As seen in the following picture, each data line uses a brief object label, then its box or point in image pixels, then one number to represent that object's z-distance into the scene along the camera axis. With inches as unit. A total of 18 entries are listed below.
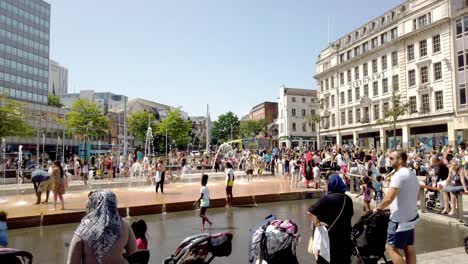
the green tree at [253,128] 3981.3
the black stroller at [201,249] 166.6
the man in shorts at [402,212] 199.0
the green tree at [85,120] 2187.5
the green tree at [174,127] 2920.8
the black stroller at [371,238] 216.1
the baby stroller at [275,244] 171.6
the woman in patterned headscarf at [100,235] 123.3
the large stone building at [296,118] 3125.0
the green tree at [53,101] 3478.3
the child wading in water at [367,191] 454.3
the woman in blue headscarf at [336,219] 177.3
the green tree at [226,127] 4389.8
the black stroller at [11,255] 136.8
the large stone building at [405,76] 1413.6
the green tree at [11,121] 1573.0
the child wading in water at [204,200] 392.5
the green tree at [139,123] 3088.1
